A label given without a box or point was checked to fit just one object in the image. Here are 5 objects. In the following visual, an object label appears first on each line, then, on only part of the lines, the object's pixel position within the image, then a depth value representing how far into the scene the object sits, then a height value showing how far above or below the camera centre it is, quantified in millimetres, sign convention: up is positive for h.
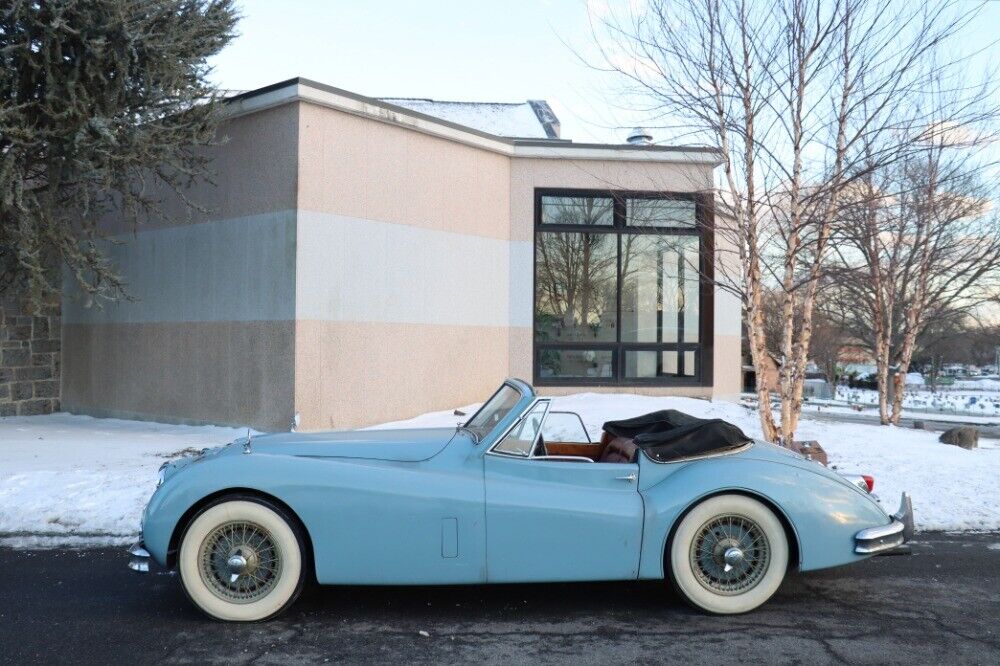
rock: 11818 -1184
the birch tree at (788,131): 8477 +2362
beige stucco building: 11273 +1093
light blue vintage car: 4219 -868
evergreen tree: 9625 +2949
